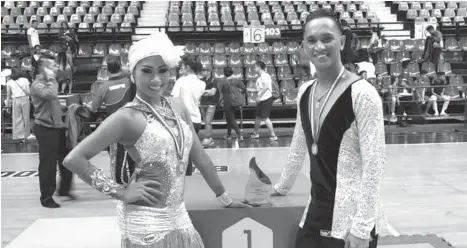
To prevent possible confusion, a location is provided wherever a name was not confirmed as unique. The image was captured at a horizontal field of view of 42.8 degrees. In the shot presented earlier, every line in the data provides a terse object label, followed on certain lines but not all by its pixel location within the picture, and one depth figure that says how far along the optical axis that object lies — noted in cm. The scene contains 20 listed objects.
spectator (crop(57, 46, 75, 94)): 1334
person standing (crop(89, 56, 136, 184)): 613
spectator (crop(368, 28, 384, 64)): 1407
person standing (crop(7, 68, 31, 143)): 1105
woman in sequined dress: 217
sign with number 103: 1280
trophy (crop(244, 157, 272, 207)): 266
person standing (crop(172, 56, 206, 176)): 746
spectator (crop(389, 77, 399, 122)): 1212
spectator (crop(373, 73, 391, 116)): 1223
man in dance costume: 211
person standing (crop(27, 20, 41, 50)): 1371
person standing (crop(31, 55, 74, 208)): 596
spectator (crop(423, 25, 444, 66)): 1352
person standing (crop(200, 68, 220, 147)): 1052
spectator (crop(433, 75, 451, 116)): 1281
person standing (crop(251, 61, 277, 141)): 1098
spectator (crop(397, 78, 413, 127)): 1250
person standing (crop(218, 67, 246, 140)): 1108
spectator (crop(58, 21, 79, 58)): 1393
